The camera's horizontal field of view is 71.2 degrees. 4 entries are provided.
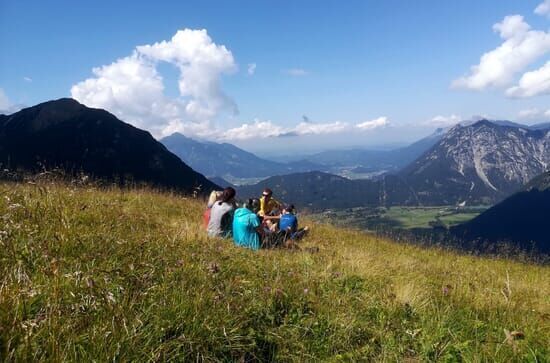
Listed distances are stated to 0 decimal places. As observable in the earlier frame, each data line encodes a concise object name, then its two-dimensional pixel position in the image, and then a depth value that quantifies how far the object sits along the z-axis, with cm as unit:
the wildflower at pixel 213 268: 399
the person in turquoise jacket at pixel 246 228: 876
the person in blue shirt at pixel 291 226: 1090
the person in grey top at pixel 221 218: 930
